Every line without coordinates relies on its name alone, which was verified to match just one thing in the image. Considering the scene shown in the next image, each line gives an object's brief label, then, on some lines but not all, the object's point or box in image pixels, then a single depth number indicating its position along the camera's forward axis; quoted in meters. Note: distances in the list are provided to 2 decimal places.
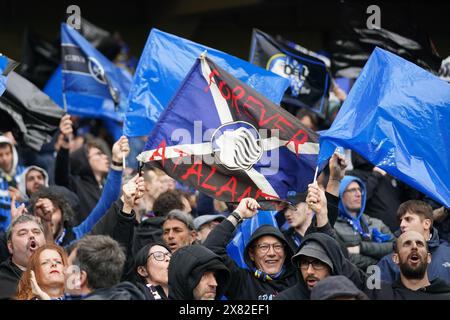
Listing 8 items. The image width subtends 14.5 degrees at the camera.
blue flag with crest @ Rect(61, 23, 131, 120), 16.22
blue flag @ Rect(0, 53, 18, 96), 12.47
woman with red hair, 9.81
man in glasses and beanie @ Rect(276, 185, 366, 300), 10.53
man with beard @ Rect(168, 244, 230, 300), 10.38
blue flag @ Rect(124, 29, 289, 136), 13.64
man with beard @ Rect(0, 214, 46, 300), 11.18
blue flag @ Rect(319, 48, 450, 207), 11.60
